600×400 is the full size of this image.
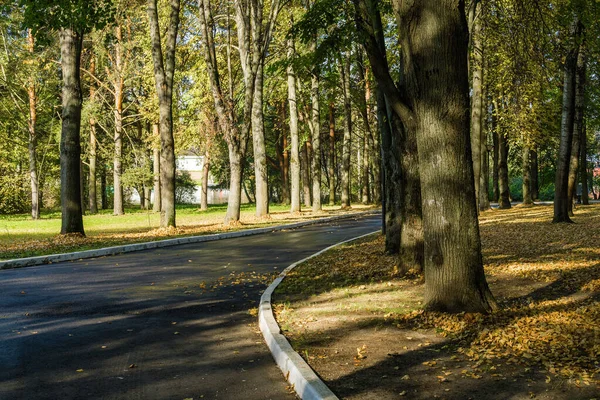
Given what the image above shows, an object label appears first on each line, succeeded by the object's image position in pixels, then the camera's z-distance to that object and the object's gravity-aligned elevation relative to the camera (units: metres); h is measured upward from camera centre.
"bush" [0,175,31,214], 37.43 +0.55
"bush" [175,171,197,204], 65.75 +0.99
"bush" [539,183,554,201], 54.34 -0.81
